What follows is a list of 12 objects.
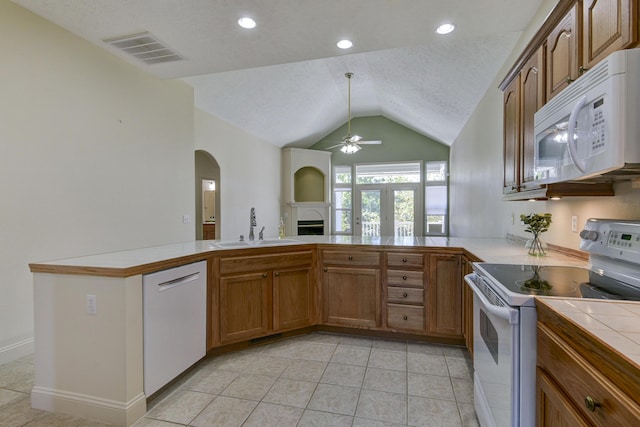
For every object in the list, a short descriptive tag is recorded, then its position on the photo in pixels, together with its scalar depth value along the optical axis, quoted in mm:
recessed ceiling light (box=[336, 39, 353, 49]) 2740
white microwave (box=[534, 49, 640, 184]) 1030
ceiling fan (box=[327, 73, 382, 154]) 5317
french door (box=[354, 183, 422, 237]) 8336
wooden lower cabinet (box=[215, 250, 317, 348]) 2520
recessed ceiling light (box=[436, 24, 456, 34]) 2518
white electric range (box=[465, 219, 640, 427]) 1157
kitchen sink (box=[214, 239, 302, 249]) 2770
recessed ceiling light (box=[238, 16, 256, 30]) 2401
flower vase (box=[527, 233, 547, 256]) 2119
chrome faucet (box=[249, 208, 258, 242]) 3141
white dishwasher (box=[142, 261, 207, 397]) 1874
